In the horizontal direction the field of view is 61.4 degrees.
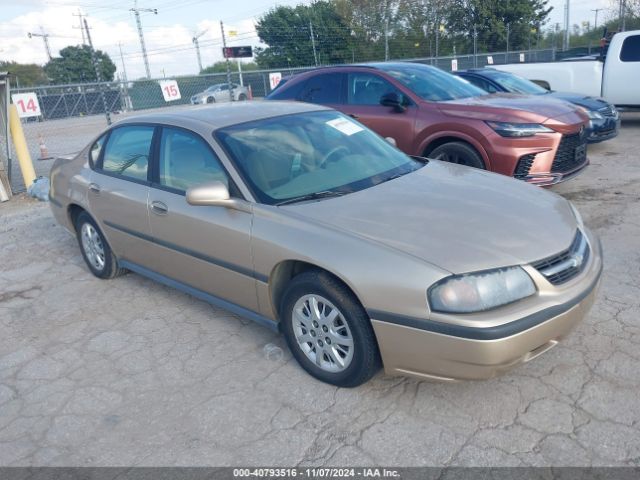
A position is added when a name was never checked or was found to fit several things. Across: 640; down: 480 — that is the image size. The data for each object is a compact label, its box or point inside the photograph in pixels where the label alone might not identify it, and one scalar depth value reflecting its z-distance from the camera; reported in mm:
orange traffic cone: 12681
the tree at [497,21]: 43094
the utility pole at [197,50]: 58503
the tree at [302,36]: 44219
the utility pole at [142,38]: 49188
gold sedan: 2539
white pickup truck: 10906
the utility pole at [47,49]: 66031
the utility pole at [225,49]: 12824
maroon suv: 5773
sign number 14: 9859
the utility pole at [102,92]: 10987
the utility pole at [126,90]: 11787
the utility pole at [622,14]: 28011
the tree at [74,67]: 60969
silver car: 21328
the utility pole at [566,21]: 33406
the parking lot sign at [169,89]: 12350
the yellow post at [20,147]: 8555
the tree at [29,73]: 61638
